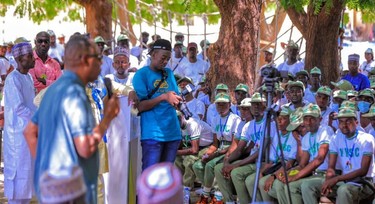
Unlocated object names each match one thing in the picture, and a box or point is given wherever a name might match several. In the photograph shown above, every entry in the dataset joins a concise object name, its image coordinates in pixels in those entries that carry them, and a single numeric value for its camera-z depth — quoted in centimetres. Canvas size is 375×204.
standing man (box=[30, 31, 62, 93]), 1001
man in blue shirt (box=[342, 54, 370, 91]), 1323
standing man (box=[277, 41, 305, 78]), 1438
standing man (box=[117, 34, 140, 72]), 1419
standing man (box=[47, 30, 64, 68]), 1808
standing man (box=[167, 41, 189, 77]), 1583
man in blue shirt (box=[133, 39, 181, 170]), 860
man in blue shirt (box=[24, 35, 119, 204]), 500
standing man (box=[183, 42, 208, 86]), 1571
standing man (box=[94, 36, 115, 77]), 1334
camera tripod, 755
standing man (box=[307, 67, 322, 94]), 1191
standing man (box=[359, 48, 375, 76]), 1829
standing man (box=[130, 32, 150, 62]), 1769
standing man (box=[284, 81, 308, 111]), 1016
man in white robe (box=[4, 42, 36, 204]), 846
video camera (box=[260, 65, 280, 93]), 756
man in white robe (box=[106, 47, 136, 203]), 884
